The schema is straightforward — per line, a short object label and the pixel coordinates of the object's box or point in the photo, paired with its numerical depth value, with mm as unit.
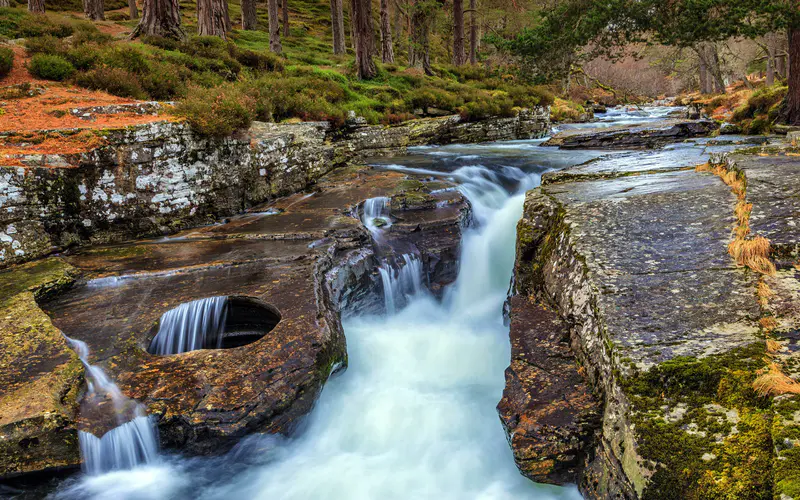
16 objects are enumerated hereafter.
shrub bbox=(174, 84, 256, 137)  8234
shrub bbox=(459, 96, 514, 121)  18812
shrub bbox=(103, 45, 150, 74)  10409
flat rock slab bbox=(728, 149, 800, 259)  3566
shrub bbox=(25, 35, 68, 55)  10383
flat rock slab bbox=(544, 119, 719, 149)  14875
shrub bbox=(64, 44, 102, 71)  10141
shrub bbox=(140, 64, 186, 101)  10477
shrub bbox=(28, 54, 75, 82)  9500
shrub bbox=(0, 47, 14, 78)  9031
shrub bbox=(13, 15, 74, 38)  12555
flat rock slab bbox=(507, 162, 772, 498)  2512
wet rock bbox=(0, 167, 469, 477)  3770
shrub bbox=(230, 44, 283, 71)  16172
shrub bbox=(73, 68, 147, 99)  9539
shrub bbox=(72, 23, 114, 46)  11866
